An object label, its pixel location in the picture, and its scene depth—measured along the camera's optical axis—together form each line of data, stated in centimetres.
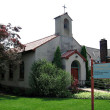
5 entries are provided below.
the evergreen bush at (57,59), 1820
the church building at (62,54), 1838
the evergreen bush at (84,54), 2084
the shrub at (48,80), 1473
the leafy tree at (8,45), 1580
